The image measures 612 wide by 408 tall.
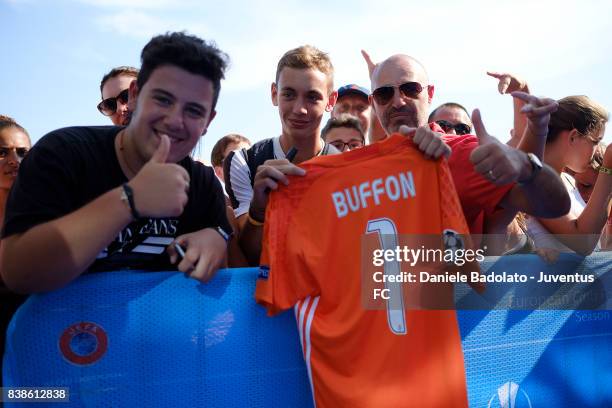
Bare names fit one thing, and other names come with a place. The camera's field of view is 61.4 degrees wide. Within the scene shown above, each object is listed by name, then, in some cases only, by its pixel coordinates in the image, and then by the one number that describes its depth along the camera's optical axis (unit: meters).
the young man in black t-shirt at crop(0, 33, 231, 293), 1.72
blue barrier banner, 2.01
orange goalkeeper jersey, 2.08
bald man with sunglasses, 2.16
